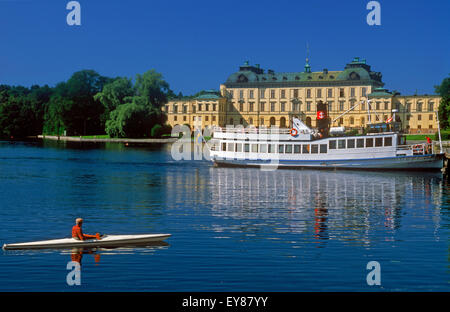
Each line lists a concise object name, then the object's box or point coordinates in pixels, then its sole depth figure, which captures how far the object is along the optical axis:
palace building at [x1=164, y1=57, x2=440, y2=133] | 164.75
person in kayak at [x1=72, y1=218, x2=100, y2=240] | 25.91
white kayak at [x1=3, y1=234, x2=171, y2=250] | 25.77
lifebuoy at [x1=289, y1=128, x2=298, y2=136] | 71.44
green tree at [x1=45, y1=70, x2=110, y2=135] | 172.38
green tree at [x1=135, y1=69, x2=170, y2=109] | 168.12
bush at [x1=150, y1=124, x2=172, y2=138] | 159.50
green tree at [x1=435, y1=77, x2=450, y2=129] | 112.29
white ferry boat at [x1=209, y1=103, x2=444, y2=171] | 67.69
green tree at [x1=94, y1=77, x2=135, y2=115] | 168.00
